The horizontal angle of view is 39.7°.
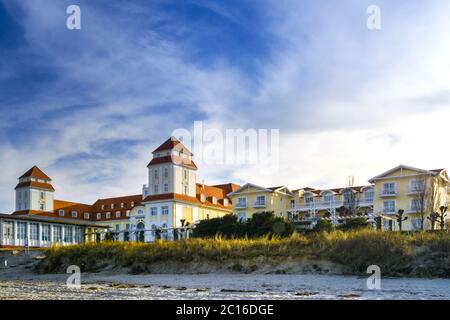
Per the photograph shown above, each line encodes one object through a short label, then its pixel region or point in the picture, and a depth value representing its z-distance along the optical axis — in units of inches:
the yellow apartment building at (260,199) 3053.6
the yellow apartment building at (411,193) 2477.9
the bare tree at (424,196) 2455.7
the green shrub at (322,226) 1430.4
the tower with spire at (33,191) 3730.3
